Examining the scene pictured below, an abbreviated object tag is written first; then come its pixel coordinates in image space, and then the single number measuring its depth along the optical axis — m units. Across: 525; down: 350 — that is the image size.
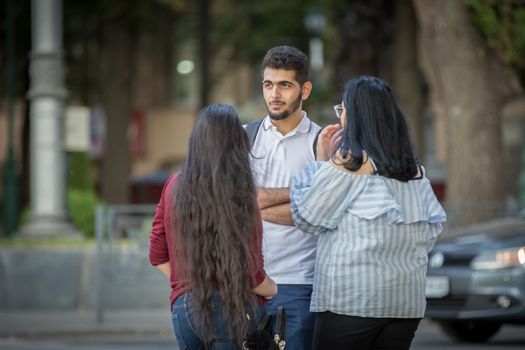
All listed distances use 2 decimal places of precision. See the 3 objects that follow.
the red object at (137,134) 44.88
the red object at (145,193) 40.58
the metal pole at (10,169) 22.09
